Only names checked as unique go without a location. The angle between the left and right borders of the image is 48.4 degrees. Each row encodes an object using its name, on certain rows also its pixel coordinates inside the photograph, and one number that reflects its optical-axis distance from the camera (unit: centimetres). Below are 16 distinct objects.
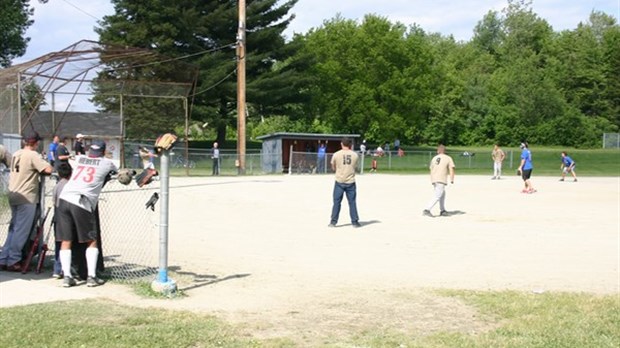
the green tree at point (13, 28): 4462
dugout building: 4091
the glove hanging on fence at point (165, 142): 758
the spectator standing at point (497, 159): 3535
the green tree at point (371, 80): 5919
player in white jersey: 802
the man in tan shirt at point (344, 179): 1428
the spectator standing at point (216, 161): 3582
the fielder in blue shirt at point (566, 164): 3462
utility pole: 3428
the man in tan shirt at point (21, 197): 872
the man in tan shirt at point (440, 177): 1673
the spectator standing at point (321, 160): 4056
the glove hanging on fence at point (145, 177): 786
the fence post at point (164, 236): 746
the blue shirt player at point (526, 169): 2494
